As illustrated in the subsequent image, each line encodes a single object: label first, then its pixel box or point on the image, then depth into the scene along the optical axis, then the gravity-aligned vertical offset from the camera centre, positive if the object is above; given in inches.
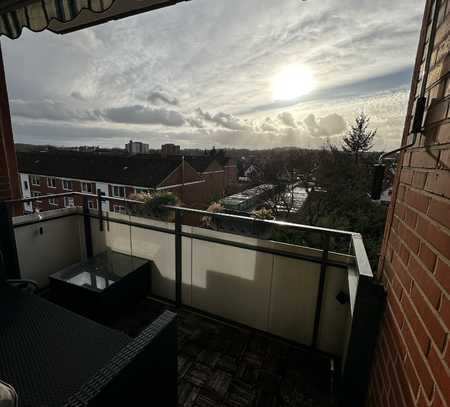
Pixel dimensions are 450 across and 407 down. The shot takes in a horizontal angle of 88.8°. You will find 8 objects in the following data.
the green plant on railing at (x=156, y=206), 113.3 -25.1
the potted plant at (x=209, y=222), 103.8 -29.9
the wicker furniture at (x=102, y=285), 93.7 -55.1
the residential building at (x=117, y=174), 753.0 -67.4
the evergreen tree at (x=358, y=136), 267.2 +30.9
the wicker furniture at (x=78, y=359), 35.5 -42.4
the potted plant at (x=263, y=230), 89.4 -27.3
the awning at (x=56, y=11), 60.6 +40.2
